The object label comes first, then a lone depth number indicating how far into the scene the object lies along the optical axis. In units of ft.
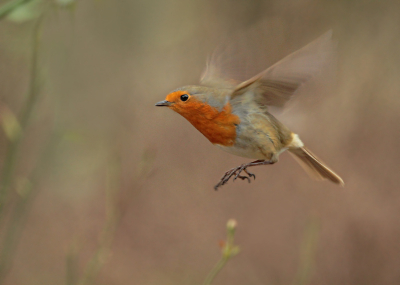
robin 13.64
